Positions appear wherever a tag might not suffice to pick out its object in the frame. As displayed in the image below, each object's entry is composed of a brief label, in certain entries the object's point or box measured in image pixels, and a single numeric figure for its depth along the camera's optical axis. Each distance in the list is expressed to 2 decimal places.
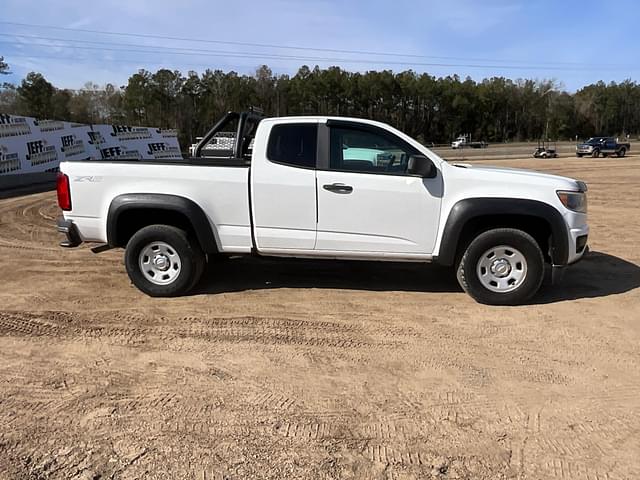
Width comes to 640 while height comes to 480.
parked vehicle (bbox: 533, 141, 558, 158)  50.19
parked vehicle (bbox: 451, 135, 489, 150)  77.00
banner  20.55
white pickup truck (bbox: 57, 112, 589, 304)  5.30
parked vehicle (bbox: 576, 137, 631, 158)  46.94
